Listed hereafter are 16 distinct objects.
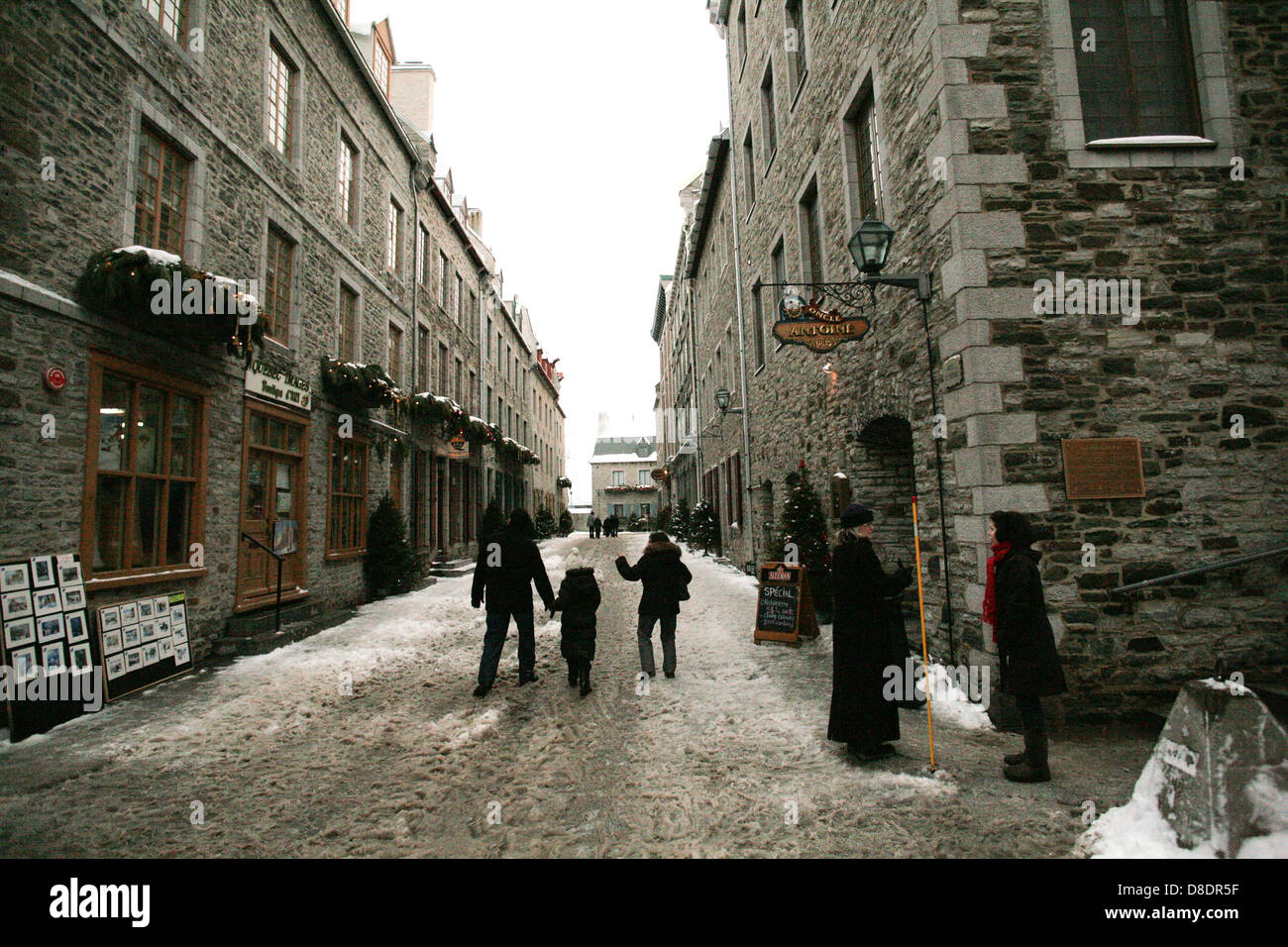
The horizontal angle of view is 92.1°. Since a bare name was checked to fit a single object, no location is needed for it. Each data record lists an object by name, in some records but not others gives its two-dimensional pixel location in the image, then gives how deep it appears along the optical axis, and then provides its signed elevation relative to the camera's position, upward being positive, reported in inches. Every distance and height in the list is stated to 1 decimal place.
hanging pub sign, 259.9 +79.6
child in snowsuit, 237.3 -38.4
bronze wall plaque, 212.1 +12.6
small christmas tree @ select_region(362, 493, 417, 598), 481.1 -20.2
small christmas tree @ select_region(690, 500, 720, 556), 799.3 -12.2
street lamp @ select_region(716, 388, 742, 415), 619.2 +117.8
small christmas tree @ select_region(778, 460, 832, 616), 346.6 -11.5
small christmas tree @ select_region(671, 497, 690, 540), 1040.7 -2.7
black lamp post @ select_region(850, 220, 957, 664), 232.8 +94.7
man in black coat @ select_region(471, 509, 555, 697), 247.3 -22.6
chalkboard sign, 309.3 -47.0
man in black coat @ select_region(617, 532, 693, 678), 259.0 -29.9
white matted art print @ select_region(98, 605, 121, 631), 226.1 -30.6
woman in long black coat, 170.4 -36.9
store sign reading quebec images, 332.2 +83.1
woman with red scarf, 155.1 -34.2
